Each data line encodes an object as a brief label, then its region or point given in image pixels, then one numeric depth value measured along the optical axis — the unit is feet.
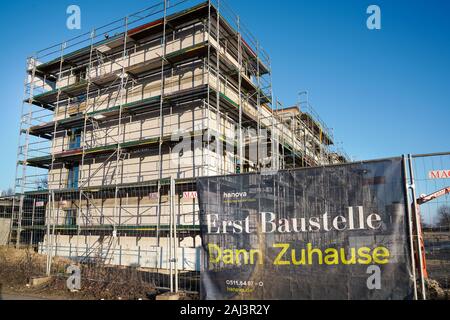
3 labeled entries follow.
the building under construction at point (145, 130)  50.52
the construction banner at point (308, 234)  16.85
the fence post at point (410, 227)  16.08
